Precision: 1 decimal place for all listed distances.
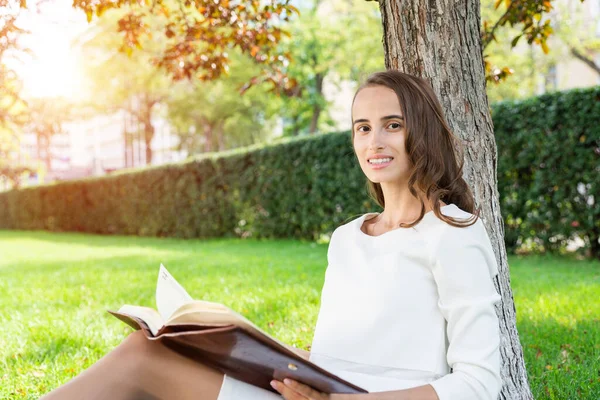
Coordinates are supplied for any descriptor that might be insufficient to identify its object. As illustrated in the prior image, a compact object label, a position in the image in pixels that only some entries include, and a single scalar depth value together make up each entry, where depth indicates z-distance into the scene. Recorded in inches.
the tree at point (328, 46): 995.9
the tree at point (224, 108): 944.3
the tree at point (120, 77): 828.0
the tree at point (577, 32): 843.4
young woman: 66.1
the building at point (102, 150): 1561.3
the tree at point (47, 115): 407.8
